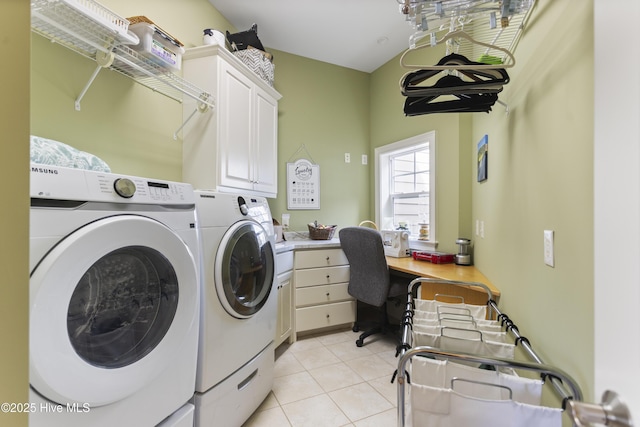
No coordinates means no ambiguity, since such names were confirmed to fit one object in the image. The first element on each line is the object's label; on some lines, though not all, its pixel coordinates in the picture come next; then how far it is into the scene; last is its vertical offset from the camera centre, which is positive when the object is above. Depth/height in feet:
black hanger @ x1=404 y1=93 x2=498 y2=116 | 3.95 +1.69
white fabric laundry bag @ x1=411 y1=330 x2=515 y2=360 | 2.69 -1.39
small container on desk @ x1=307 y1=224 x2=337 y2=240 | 8.93 -0.68
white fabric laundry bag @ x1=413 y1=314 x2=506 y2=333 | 3.19 -1.39
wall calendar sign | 9.77 +1.03
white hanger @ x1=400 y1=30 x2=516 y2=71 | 3.20 +1.83
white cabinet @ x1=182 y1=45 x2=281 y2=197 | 6.24 +2.15
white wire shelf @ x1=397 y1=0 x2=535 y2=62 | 3.10 +2.52
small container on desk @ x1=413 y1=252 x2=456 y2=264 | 7.34 -1.27
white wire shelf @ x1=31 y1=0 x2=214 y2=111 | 3.47 +2.66
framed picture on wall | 5.48 +1.19
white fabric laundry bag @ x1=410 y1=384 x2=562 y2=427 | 1.99 -1.58
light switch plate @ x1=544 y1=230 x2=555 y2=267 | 2.70 -0.38
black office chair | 6.89 -1.60
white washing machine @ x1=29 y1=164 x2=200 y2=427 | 2.15 -0.91
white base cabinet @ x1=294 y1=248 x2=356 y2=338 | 7.73 -2.37
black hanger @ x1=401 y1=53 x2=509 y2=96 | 3.42 +1.79
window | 8.58 +1.02
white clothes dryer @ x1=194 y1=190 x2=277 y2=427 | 3.84 -1.64
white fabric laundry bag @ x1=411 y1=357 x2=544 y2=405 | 2.20 -1.50
